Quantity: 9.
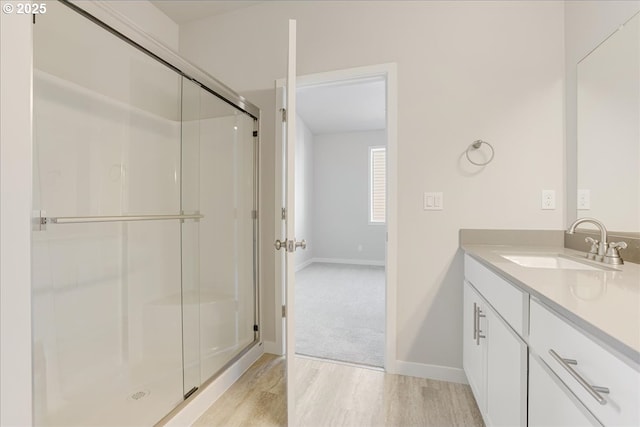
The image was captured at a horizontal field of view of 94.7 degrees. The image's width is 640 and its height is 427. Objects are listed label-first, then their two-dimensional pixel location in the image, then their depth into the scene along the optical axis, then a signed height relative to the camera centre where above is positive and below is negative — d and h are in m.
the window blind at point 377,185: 5.96 +0.54
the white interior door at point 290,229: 1.45 -0.09
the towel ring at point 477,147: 1.84 +0.41
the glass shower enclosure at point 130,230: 1.38 -0.11
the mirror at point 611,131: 1.33 +0.41
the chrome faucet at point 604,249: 1.27 -0.16
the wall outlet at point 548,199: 1.77 +0.08
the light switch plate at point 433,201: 1.92 +0.07
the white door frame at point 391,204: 1.98 +0.05
